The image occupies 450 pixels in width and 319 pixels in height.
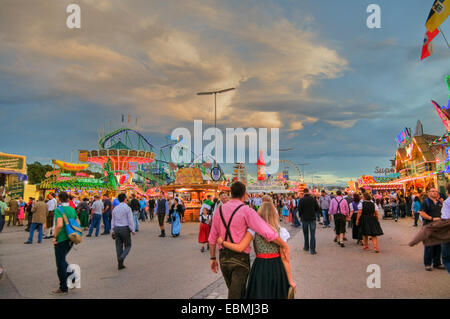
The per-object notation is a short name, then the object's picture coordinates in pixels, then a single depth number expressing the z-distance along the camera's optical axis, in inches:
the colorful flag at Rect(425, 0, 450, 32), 475.2
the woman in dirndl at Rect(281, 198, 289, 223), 837.2
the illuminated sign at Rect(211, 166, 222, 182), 1242.0
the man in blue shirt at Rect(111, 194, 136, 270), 307.0
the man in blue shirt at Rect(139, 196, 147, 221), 930.7
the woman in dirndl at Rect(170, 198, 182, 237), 558.6
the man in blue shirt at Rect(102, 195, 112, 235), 643.8
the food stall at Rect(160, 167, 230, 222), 1104.8
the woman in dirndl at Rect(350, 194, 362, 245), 431.8
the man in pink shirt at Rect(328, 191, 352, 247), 429.7
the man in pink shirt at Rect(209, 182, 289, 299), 141.3
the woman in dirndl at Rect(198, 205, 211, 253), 375.6
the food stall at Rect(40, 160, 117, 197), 1464.1
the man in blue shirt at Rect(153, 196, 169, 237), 585.3
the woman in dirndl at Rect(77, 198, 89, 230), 691.4
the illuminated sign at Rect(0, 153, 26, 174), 1143.1
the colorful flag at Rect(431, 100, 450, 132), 917.0
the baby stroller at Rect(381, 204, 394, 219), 898.5
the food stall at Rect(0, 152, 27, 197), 1151.0
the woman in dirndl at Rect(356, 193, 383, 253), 372.8
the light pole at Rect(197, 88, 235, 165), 997.8
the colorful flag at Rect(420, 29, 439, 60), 547.3
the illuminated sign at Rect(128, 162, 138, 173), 1945.6
